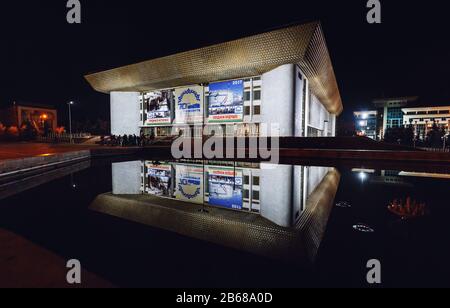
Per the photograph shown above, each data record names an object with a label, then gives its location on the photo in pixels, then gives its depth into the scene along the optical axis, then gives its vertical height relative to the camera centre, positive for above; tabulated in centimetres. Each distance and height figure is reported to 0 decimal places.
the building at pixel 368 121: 8462 +631
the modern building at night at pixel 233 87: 2470 +774
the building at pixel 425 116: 5991 +600
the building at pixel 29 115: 5928 +651
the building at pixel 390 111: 7081 +855
